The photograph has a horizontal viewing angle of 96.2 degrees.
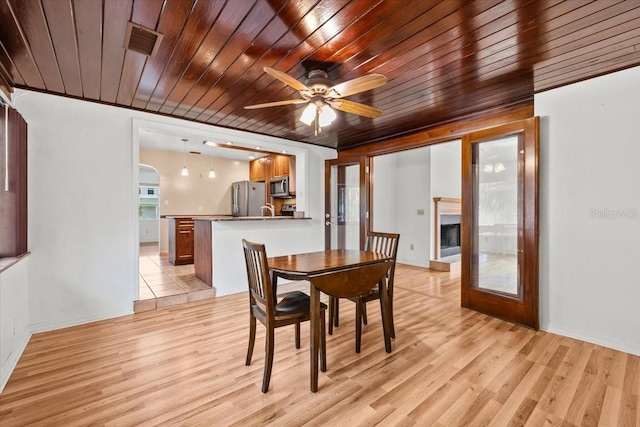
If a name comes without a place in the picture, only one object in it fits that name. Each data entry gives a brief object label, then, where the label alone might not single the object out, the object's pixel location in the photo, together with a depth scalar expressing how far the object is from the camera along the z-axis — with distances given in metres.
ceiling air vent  1.77
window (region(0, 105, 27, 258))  2.22
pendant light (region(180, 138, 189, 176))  5.64
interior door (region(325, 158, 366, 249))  4.66
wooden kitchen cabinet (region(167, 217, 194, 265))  5.15
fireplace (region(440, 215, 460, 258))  5.73
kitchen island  3.75
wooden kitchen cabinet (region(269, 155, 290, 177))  5.94
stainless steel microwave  5.84
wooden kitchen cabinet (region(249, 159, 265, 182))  6.75
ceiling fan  1.88
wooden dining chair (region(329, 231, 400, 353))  2.29
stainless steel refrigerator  6.31
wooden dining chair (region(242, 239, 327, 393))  1.80
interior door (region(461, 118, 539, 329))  2.71
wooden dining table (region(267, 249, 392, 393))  1.84
